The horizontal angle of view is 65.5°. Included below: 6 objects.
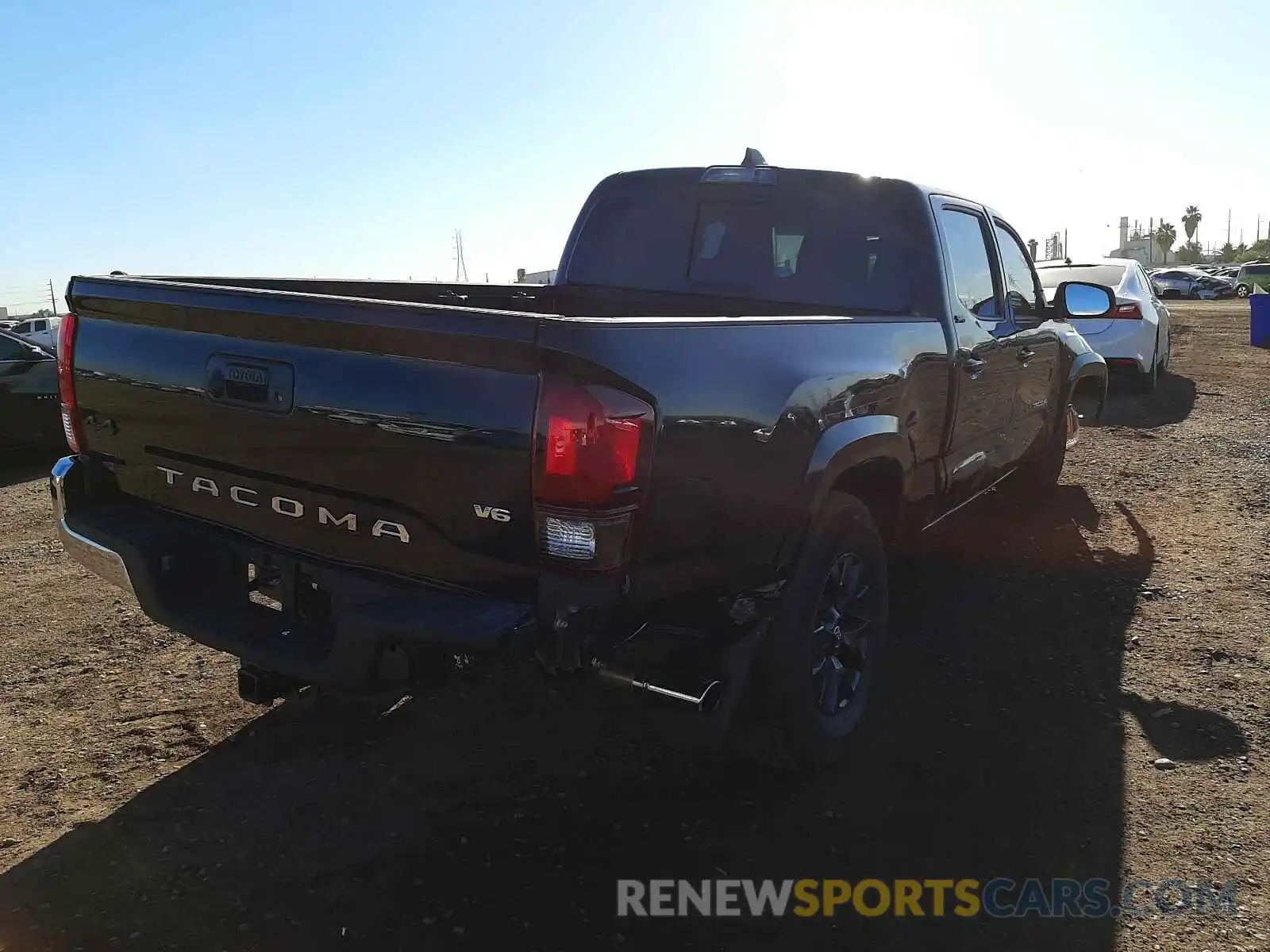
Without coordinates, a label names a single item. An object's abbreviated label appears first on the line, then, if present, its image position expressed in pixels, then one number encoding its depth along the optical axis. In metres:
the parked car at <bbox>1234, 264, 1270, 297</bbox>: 46.01
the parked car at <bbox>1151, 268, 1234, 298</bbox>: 44.16
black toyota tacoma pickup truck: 2.23
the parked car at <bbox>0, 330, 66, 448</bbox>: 7.83
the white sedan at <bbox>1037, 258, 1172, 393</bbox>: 10.54
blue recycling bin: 17.57
